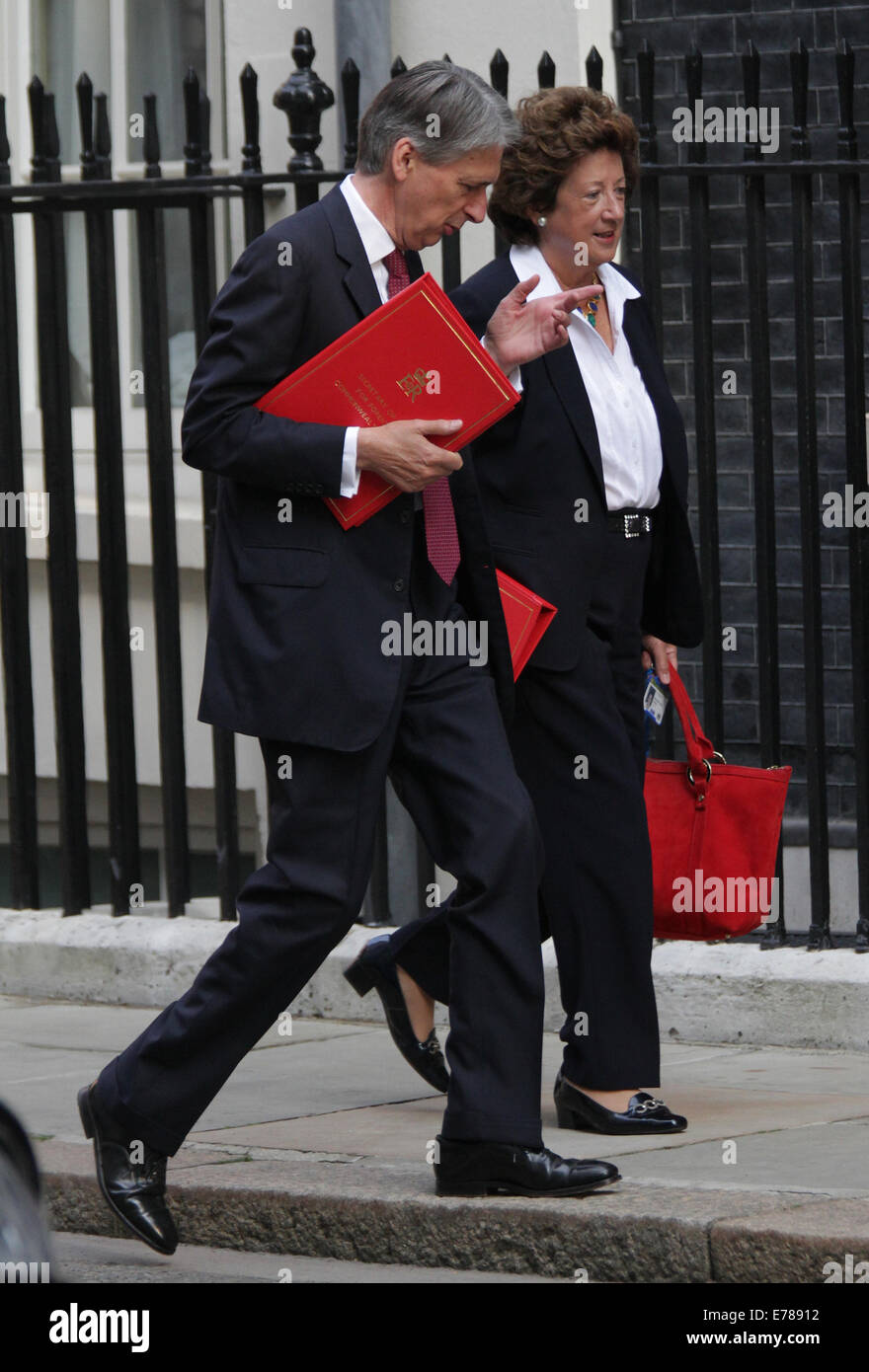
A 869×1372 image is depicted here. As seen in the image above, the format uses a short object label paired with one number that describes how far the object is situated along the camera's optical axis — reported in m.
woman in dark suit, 5.27
